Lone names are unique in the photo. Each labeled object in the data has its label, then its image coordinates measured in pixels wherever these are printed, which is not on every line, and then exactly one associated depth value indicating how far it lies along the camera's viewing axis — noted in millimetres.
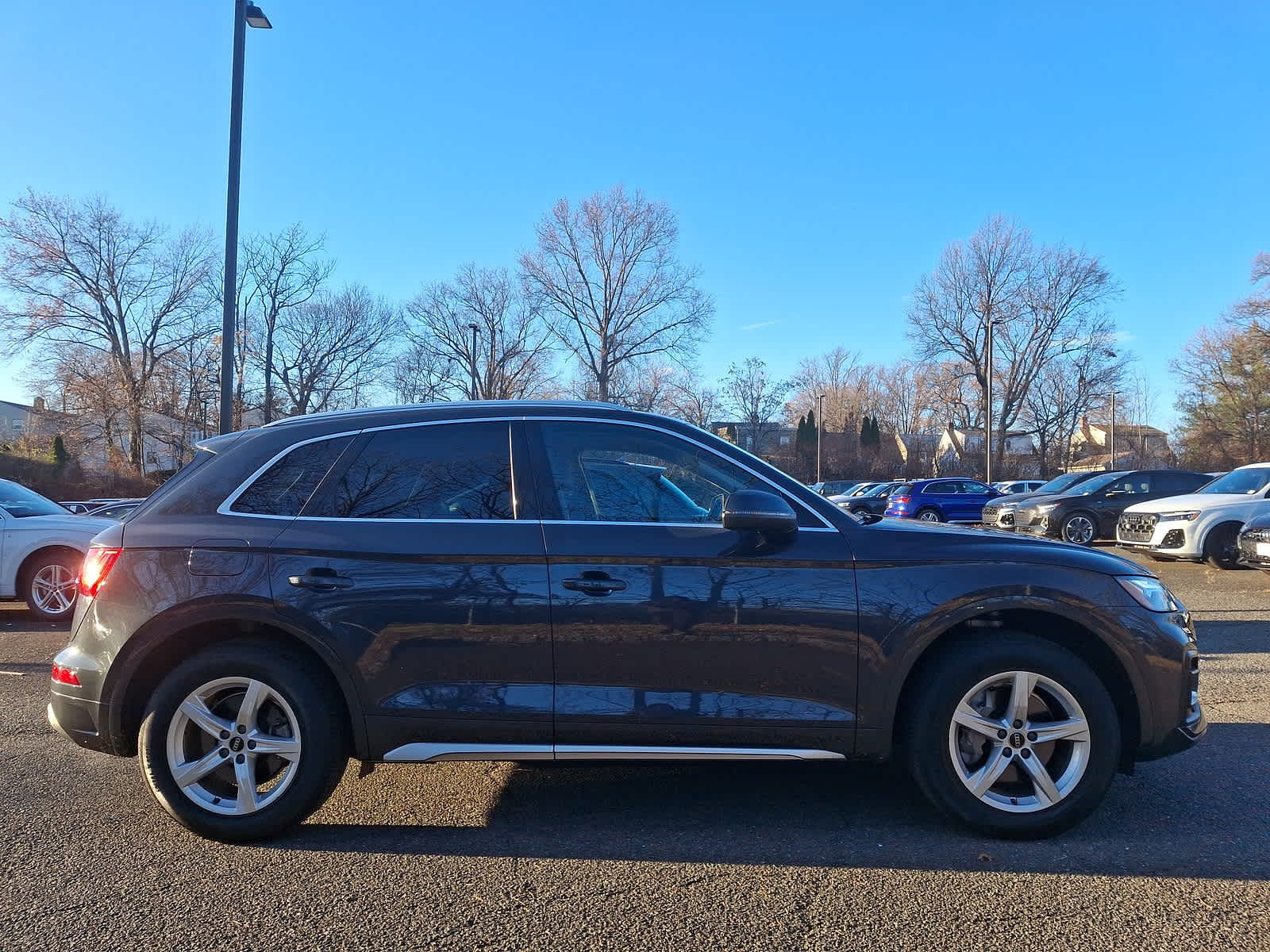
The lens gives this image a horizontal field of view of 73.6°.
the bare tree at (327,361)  51969
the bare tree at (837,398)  77125
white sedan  8555
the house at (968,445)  60938
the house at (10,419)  60969
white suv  11859
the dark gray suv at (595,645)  3350
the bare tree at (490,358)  49438
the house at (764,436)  61694
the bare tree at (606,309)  50906
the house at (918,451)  58250
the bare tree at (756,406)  65125
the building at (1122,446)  62844
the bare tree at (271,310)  49156
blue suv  25188
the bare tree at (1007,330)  54344
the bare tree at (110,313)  38344
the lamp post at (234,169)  12117
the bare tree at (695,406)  56625
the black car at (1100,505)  16641
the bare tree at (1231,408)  49281
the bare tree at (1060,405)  58656
